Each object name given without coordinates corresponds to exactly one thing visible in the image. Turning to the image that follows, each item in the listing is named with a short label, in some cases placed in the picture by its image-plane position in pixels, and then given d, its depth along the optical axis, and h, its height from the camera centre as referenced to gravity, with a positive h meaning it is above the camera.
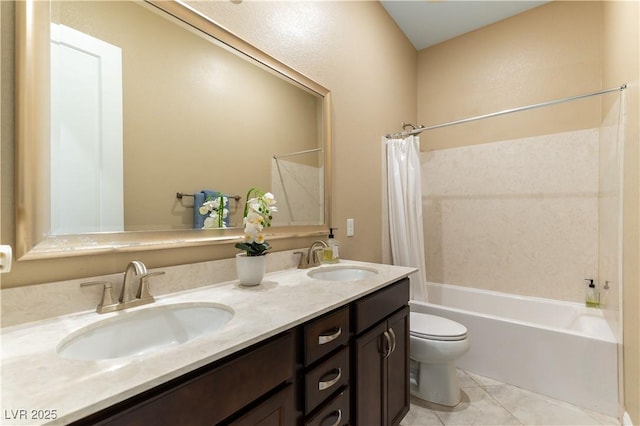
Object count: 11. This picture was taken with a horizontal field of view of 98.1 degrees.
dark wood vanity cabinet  0.53 -0.45
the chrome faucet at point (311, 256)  1.55 -0.25
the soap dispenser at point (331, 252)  1.65 -0.24
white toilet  1.60 -0.86
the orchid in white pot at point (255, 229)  1.13 -0.07
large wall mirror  0.76 +0.31
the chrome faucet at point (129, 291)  0.82 -0.24
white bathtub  1.60 -0.89
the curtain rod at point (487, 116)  1.58 +0.68
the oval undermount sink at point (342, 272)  1.52 -0.34
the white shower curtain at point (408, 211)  2.28 +0.00
